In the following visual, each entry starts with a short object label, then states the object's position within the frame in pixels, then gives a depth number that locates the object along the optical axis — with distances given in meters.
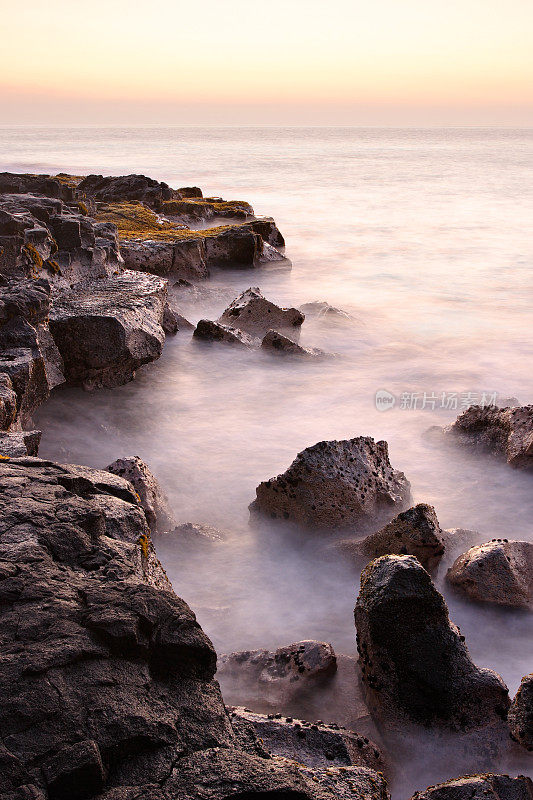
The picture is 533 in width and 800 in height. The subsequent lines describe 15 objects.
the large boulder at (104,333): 7.73
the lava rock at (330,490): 6.00
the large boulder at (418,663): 3.97
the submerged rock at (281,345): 10.54
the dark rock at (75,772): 2.17
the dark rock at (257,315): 11.18
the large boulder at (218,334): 10.62
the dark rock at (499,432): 7.18
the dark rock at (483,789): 3.19
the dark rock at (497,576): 5.10
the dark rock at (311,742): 3.41
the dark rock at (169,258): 13.19
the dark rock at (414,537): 5.36
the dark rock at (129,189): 20.25
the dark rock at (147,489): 5.84
